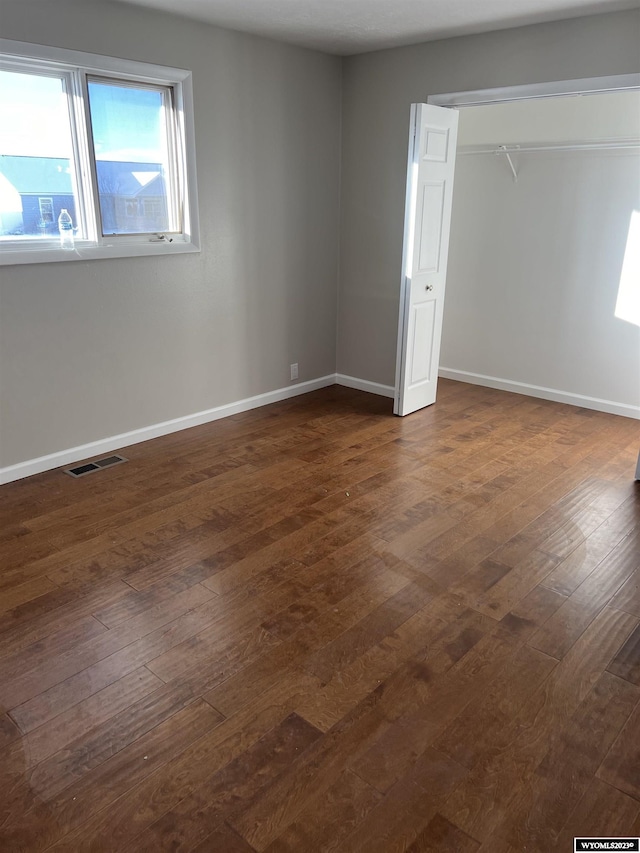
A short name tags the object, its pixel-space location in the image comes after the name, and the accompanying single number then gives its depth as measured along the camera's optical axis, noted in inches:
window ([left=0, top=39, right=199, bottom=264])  127.1
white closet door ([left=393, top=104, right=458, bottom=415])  161.6
